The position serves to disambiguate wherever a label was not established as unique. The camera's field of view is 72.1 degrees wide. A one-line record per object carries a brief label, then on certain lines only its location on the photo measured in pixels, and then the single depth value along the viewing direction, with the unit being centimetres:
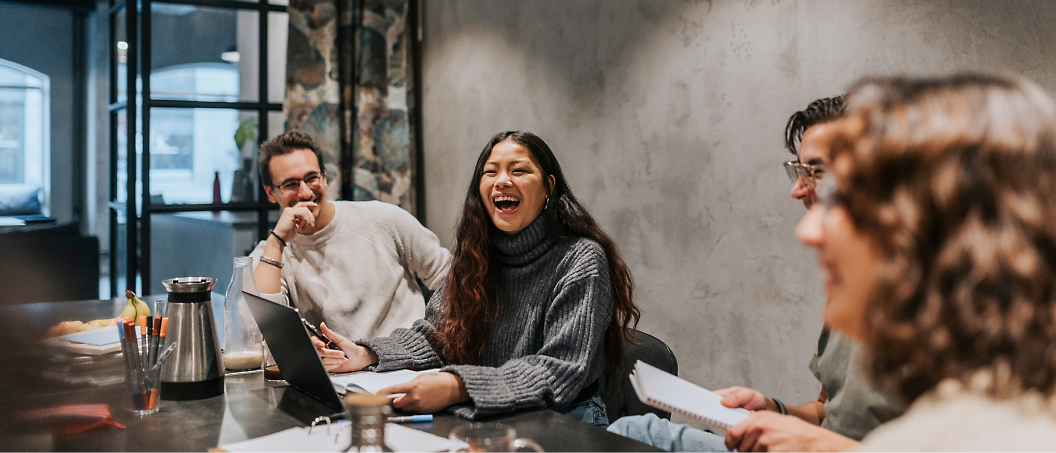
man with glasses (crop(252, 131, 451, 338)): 228
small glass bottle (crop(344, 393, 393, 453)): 78
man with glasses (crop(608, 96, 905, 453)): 104
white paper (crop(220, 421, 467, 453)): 101
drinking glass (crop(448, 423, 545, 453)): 75
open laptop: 119
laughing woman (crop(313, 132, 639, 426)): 148
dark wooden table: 102
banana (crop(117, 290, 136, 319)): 145
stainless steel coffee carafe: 132
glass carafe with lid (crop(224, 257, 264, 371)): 153
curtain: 388
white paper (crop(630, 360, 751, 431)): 99
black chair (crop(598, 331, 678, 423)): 164
